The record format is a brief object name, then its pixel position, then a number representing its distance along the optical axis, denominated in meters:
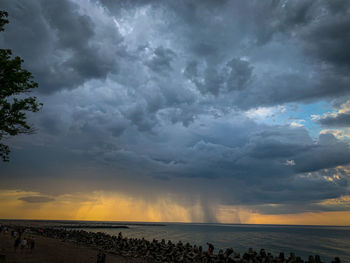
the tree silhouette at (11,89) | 16.42
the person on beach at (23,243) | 34.06
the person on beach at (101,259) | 24.13
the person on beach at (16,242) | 33.40
